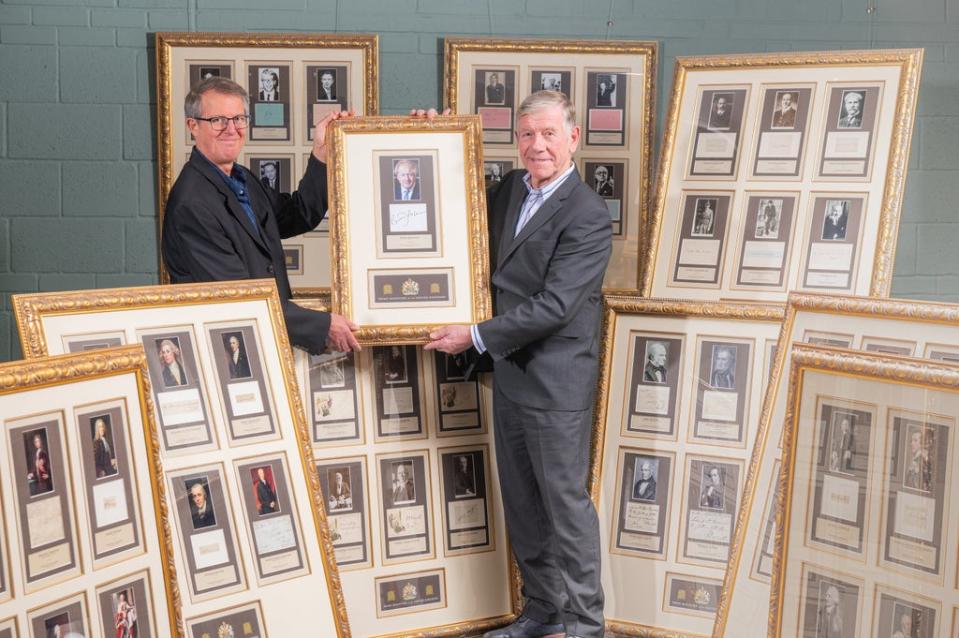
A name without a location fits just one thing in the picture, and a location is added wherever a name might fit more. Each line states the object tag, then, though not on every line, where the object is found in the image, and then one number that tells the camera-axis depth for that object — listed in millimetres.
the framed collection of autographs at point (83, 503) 2035
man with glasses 3074
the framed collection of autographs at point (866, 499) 1990
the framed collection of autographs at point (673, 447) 3418
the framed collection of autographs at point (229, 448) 2646
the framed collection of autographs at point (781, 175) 3357
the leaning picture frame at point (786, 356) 2494
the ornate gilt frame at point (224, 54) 3850
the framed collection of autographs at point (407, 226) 3258
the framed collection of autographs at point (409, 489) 3383
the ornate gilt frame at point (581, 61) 3961
